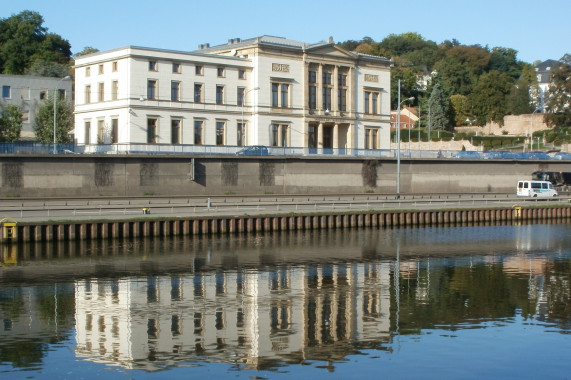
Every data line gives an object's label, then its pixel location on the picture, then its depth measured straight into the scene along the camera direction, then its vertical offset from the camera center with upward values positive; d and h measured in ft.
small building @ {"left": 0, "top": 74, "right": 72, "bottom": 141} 357.61 +42.04
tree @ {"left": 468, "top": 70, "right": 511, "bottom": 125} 550.36 +58.80
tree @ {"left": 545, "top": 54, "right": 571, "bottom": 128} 482.28 +54.43
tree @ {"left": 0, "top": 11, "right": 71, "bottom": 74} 469.98 +84.51
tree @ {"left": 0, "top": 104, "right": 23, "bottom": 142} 312.09 +24.10
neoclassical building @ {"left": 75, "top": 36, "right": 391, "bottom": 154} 277.03 +33.37
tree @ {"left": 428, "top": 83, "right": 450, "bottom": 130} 514.27 +49.63
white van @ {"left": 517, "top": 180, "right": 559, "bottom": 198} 294.05 -0.45
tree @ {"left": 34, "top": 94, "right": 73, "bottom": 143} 307.17 +25.02
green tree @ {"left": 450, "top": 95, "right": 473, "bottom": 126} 560.20 +54.32
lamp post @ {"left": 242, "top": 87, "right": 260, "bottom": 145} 300.40 +31.96
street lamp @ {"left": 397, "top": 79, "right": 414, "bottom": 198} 279.65 +11.74
